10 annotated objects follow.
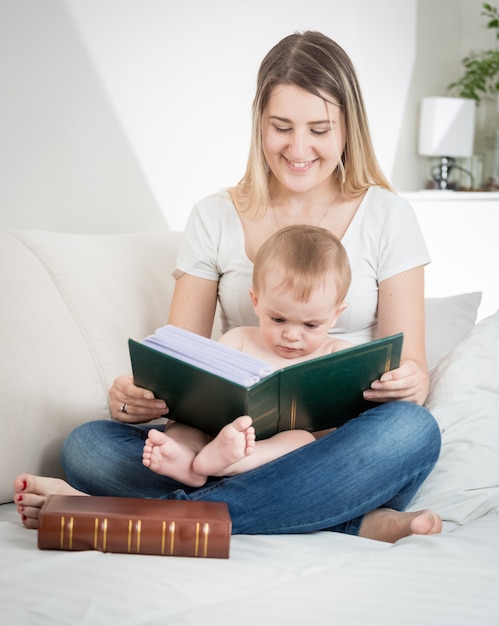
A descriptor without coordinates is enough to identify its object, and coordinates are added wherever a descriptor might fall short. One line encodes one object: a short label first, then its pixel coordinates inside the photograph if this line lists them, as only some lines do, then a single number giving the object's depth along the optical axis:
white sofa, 0.99
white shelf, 3.38
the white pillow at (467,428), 1.54
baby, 1.33
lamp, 3.87
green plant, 3.99
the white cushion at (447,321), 2.12
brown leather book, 1.16
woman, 1.34
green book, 1.21
